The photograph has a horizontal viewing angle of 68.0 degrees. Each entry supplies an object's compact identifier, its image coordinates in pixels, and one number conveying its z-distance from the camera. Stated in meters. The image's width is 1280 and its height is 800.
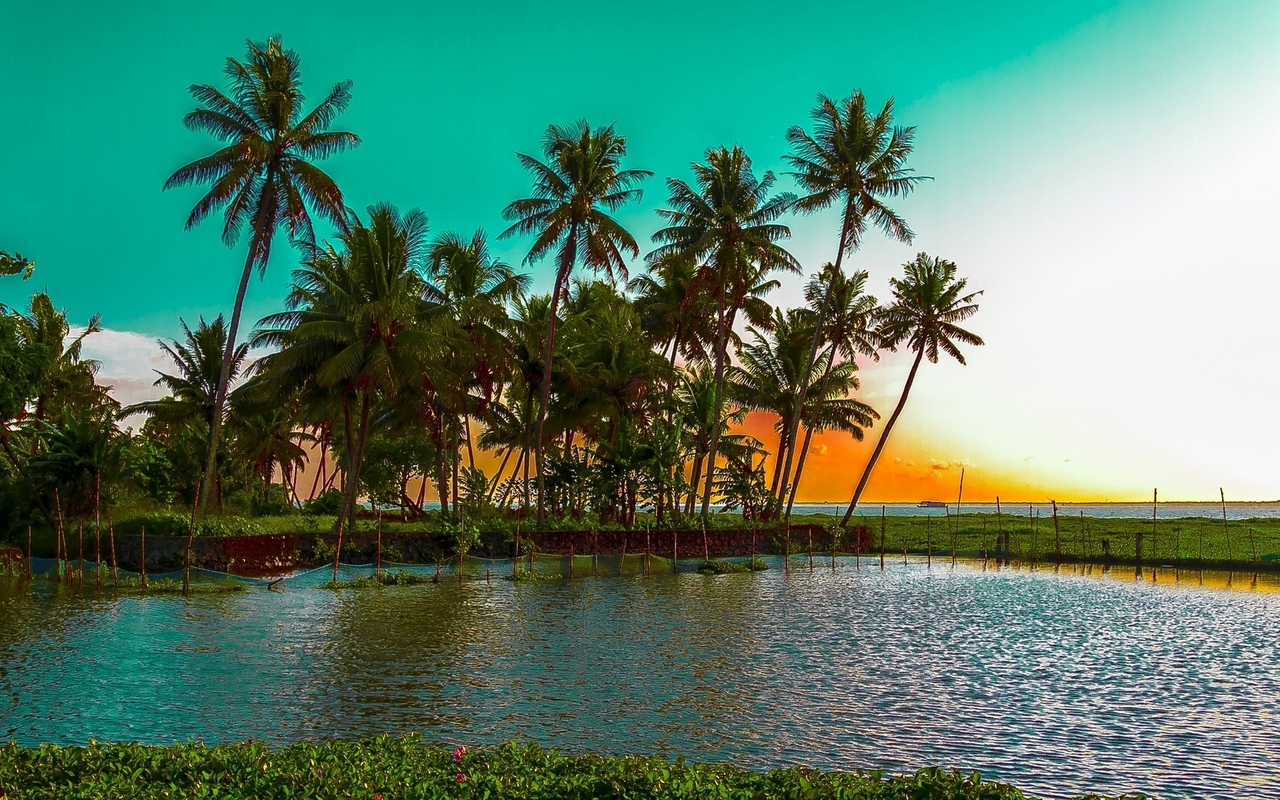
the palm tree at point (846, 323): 40.62
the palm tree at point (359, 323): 26.77
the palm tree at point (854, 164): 33.97
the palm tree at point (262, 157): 26.30
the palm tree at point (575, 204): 31.64
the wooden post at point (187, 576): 20.78
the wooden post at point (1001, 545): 38.97
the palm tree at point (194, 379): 35.03
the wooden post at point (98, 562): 21.61
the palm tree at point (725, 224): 34.62
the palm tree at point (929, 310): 37.94
